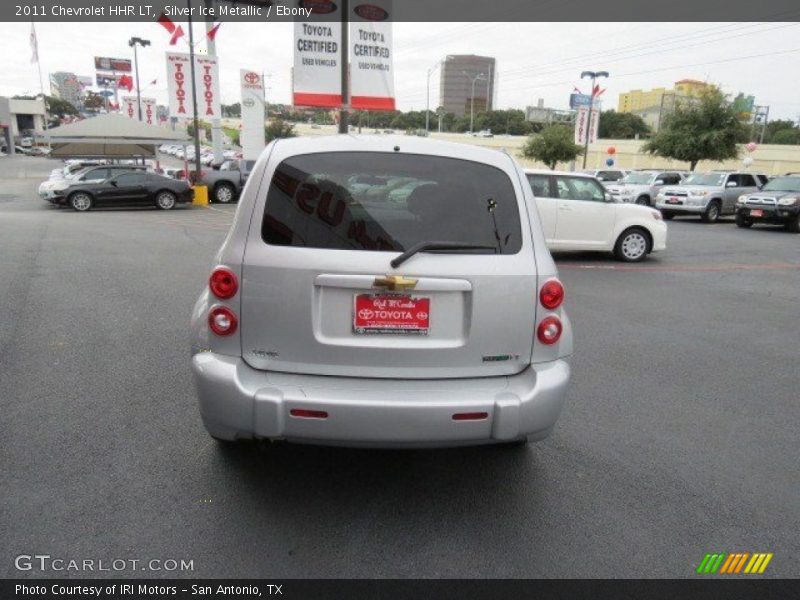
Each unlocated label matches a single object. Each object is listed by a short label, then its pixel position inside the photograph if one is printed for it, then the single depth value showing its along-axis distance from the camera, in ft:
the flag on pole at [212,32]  73.58
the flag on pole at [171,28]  68.69
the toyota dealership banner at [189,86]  72.43
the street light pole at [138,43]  134.26
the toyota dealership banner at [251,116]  72.02
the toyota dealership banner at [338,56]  44.91
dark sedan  65.10
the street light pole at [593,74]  107.45
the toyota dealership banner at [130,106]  139.23
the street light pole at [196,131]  72.90
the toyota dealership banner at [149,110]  172.96
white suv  36.55
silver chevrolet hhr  9.07
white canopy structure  84.48
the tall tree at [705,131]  109.50
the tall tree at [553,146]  141.59
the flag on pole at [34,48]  141.79
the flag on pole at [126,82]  151.84
